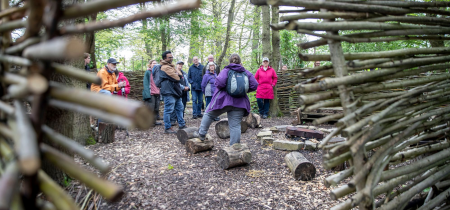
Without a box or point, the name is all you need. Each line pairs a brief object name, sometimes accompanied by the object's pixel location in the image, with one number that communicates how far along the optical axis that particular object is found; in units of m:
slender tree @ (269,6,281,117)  9.16
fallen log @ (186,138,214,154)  4.71
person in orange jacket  5.61
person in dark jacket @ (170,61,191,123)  7.21
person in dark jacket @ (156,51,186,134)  6.08
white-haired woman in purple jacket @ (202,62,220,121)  7.91
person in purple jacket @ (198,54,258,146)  4.27
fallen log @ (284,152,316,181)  3.55
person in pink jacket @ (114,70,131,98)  6.52
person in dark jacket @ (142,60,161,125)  7.38
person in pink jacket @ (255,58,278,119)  8.52
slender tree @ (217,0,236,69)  11.39
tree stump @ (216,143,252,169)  3.95
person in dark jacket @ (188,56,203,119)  8.61
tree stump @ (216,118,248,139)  5.98
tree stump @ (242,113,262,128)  7.07
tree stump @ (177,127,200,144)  5.25
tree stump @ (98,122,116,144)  5.24
